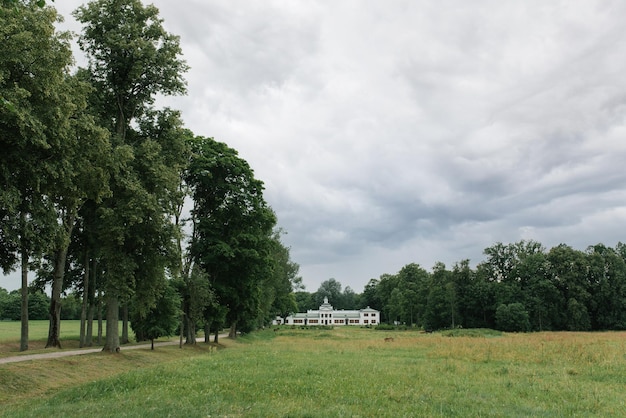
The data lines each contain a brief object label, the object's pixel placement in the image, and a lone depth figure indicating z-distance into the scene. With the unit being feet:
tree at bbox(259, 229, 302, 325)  204.23
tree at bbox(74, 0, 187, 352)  77.41
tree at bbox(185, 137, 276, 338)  122.21
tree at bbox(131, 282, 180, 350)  101.45
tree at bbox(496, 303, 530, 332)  259.60
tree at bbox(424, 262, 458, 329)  301.22
